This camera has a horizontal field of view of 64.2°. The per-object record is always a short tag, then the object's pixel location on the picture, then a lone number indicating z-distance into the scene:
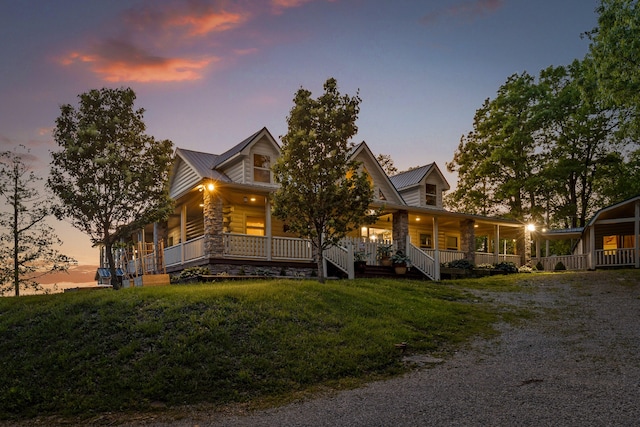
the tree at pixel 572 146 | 36.22
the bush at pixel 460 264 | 28.30
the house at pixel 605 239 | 26.73
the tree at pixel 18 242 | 25.52
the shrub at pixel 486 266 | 29.00
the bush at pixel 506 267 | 29.11
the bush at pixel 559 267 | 29.60
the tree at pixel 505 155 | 38.03
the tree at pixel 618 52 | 19.36
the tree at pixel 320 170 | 16.52
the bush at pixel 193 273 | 19.12
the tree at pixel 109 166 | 17.00
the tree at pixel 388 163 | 51.50
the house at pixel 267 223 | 21.20
